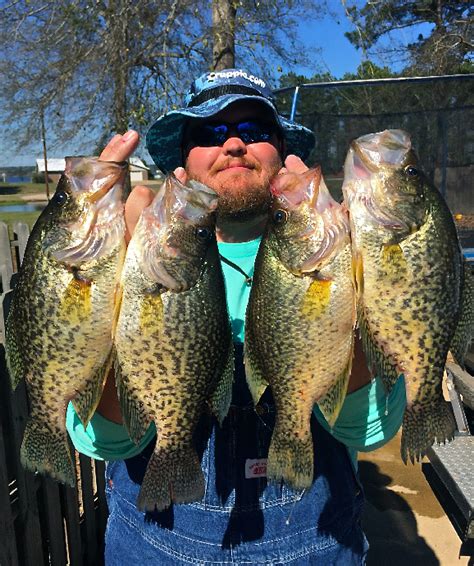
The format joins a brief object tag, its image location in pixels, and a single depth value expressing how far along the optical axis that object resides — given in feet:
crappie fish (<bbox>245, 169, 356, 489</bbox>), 1.61
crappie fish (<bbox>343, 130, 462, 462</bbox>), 1.61
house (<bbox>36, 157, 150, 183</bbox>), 169.82
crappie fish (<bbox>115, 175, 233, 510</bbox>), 1.59
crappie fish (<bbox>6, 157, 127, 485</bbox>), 1.61
